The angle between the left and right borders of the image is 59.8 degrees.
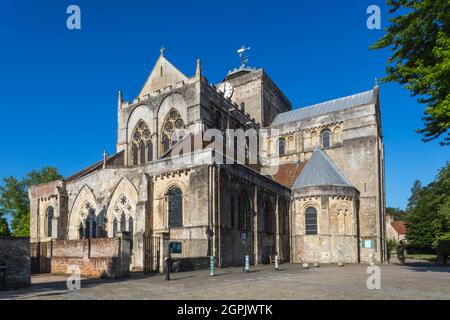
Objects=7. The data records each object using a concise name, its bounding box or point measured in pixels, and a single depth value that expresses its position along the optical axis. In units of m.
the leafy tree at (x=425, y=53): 13.58
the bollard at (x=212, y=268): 19.79
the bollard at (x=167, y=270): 17.23
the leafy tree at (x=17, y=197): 52.69
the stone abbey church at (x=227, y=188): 25.74
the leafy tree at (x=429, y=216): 45.25
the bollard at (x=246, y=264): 21.75
